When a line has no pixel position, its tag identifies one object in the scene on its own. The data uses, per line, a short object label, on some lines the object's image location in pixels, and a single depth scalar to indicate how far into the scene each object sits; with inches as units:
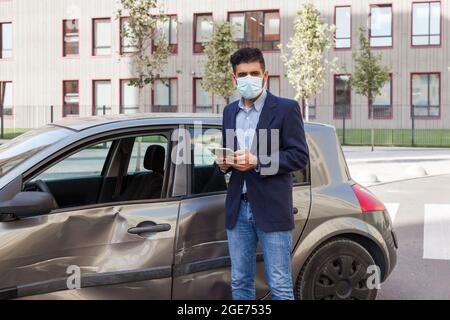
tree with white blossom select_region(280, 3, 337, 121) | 1112.2
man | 138.8
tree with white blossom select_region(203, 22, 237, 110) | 1210.4
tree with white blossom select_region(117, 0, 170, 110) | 1088.8
